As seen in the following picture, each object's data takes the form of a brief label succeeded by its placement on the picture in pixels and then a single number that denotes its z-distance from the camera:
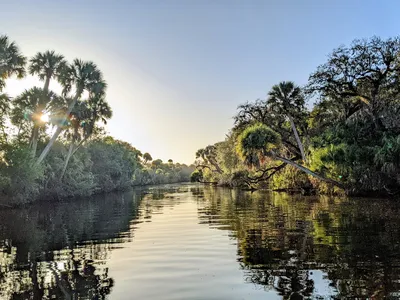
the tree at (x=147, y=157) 137.75
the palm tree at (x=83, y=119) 41.06
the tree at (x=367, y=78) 26.48
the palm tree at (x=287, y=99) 35.19
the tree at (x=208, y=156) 89.37
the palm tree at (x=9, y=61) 28.00
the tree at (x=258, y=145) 30.72
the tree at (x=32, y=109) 35.66
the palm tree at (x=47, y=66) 37.09
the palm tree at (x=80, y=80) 38.44
